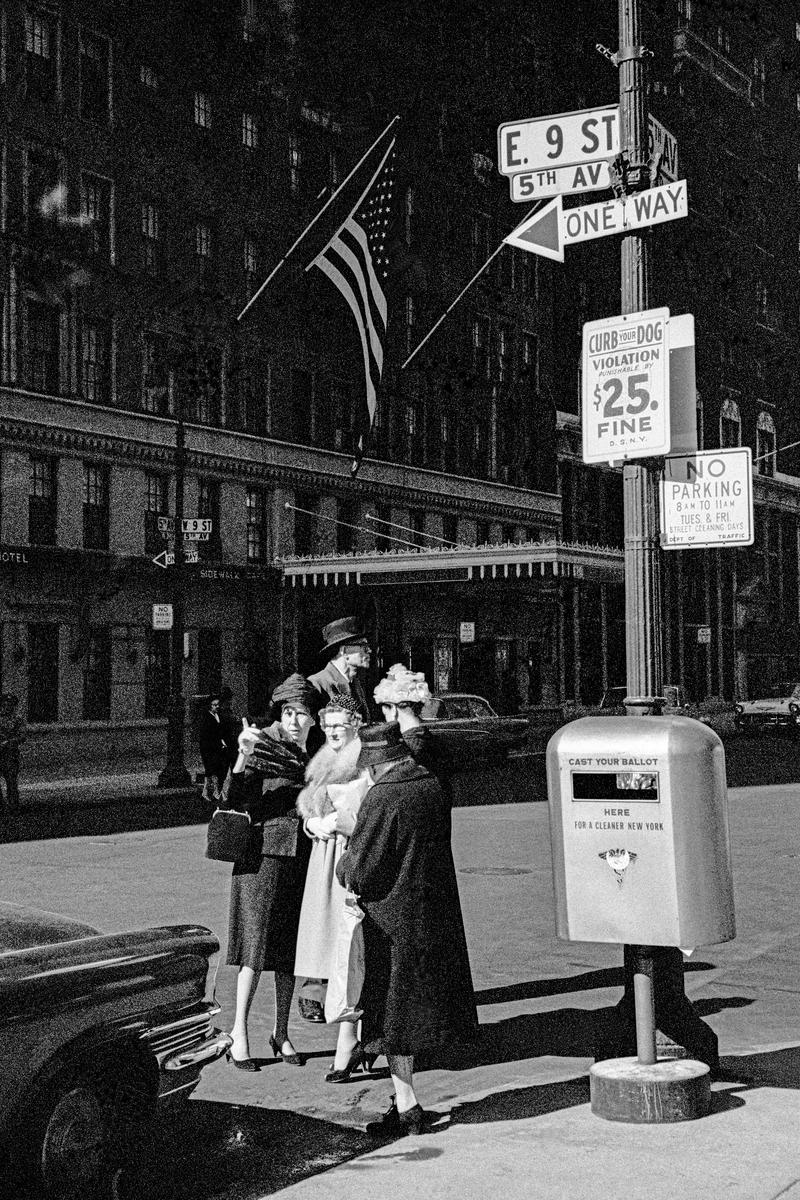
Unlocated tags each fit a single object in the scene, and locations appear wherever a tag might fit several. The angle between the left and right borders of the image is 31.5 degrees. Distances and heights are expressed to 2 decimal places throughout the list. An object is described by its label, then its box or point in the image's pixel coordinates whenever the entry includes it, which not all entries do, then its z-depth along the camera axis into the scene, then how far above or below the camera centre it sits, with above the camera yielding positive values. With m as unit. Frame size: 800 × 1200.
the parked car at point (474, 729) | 29.64 -1.25
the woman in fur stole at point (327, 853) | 6.79 -0.88
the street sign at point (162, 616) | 27.11 +1.08
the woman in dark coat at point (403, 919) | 5.93 -1.06
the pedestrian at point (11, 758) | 22.69 -1.36
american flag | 25.75 +7.48
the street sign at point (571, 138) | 7.32 +2.75
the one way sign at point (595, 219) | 6.96 +2.31
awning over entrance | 39.12 +2.94
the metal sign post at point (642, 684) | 5.94 -0.07
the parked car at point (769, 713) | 40.88 -1.32
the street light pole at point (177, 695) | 27.00 -0.44
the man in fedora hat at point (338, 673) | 8.07 -0.01
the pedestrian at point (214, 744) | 22.00 -1.12
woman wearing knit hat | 7.02 -1.05
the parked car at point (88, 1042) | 4.56 -1.28
